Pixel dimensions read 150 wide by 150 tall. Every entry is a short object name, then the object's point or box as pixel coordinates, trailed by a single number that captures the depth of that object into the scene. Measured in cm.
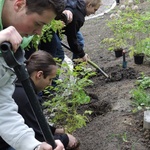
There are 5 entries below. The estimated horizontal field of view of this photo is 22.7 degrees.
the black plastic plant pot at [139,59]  583
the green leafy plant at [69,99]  328
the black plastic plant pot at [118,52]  654
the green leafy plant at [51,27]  311
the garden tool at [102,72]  551
